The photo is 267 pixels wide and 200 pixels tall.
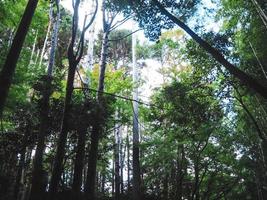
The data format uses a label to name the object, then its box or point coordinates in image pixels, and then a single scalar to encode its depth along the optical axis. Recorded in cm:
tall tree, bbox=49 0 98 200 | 512
